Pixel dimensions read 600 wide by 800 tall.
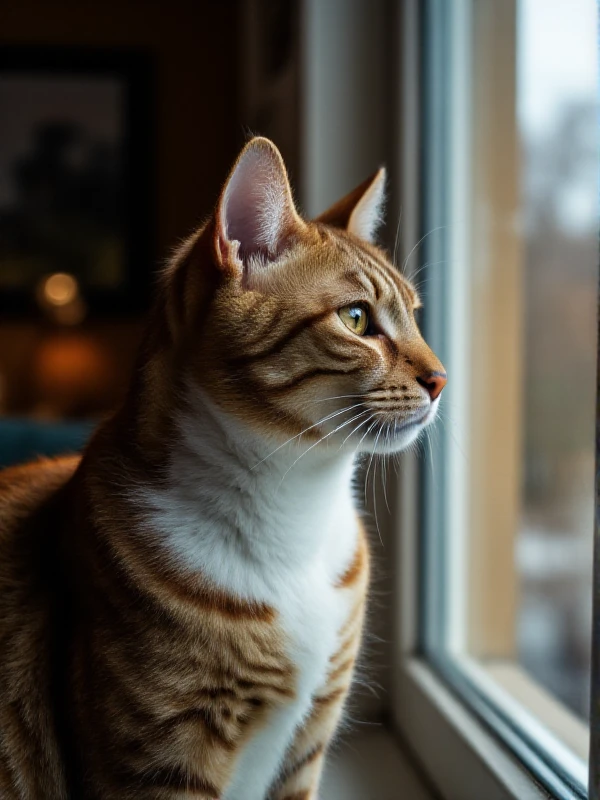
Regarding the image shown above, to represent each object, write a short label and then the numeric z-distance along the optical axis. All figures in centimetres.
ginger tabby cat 72
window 120
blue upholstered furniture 133
